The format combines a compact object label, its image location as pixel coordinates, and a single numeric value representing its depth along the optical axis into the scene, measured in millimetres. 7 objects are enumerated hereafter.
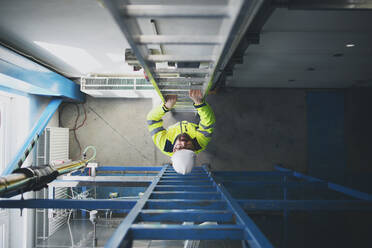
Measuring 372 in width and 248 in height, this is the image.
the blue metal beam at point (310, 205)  1923
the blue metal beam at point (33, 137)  3633
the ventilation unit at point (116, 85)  4371
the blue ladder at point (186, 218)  1130
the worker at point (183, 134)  2602
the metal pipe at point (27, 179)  1893
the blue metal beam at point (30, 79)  2910
